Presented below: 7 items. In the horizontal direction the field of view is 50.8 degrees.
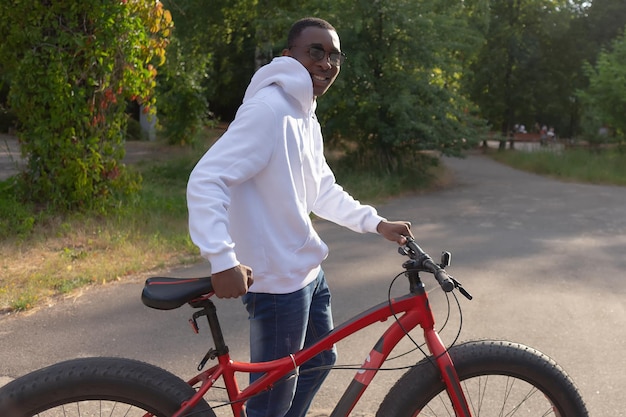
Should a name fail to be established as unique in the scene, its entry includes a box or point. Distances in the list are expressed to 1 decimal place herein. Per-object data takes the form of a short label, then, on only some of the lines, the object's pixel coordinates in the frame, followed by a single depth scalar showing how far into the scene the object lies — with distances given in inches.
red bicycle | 75.5
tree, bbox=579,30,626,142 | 647.8
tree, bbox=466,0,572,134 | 1117.7
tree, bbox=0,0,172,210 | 287.6
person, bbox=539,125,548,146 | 1444.4
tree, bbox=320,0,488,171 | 480.4
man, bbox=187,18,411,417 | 77.0
